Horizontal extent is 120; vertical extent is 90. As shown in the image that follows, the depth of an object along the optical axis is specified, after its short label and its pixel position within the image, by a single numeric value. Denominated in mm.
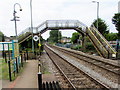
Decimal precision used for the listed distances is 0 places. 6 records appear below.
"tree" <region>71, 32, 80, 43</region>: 54244
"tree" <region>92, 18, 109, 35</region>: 36062
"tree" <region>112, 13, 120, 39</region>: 40931
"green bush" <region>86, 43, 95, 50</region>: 26781
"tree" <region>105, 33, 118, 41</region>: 37697
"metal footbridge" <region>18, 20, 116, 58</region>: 16667
